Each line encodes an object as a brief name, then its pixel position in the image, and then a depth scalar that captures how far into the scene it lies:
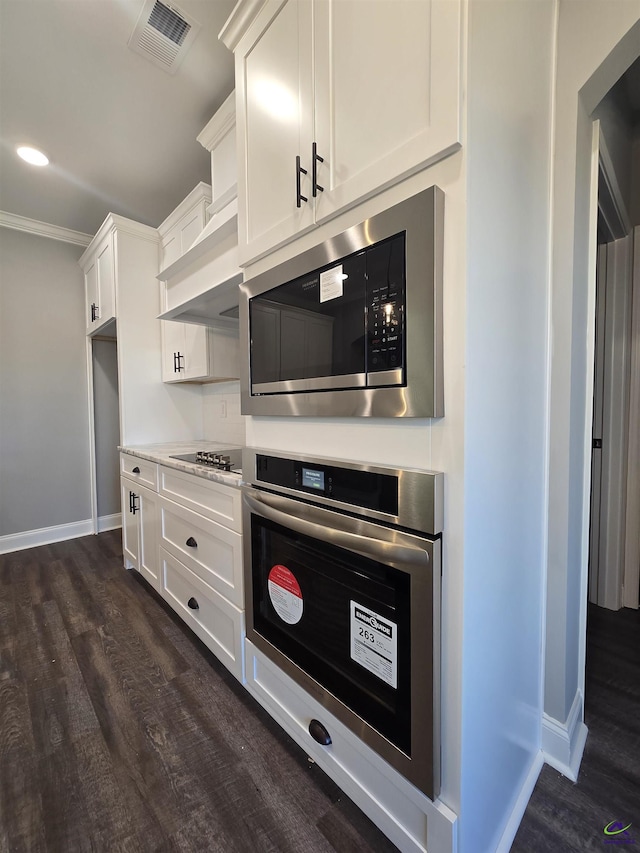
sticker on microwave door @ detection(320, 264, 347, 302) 0.93
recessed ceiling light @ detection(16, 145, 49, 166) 2.21
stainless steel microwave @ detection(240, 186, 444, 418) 0.73
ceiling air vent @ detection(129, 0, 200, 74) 1.45
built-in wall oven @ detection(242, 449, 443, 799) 0.78
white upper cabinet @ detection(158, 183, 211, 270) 2.16
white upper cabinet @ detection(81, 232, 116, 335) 2.77
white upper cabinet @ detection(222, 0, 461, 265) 0.72
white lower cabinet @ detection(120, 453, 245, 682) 1.46
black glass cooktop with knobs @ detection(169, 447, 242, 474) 1.68
